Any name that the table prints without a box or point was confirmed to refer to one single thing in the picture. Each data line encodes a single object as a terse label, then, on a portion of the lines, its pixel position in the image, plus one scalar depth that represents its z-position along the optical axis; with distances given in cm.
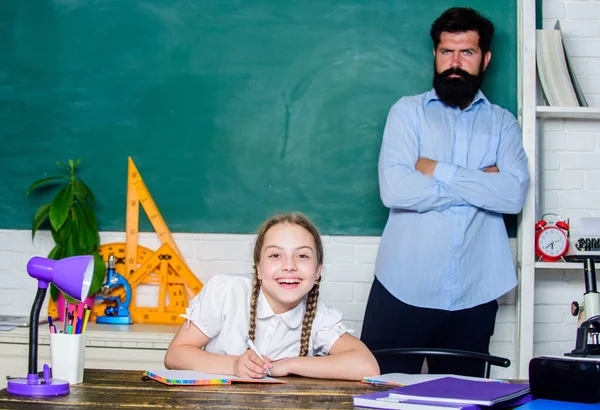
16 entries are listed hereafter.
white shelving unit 307
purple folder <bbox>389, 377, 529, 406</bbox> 133
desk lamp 152
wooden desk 137
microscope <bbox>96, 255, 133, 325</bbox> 325
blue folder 131
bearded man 286
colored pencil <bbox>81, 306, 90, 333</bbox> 163
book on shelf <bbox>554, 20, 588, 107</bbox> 315
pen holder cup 158
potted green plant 320
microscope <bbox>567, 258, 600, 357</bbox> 161
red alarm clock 310
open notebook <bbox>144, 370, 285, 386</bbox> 159
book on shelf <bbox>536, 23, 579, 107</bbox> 316
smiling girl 202
